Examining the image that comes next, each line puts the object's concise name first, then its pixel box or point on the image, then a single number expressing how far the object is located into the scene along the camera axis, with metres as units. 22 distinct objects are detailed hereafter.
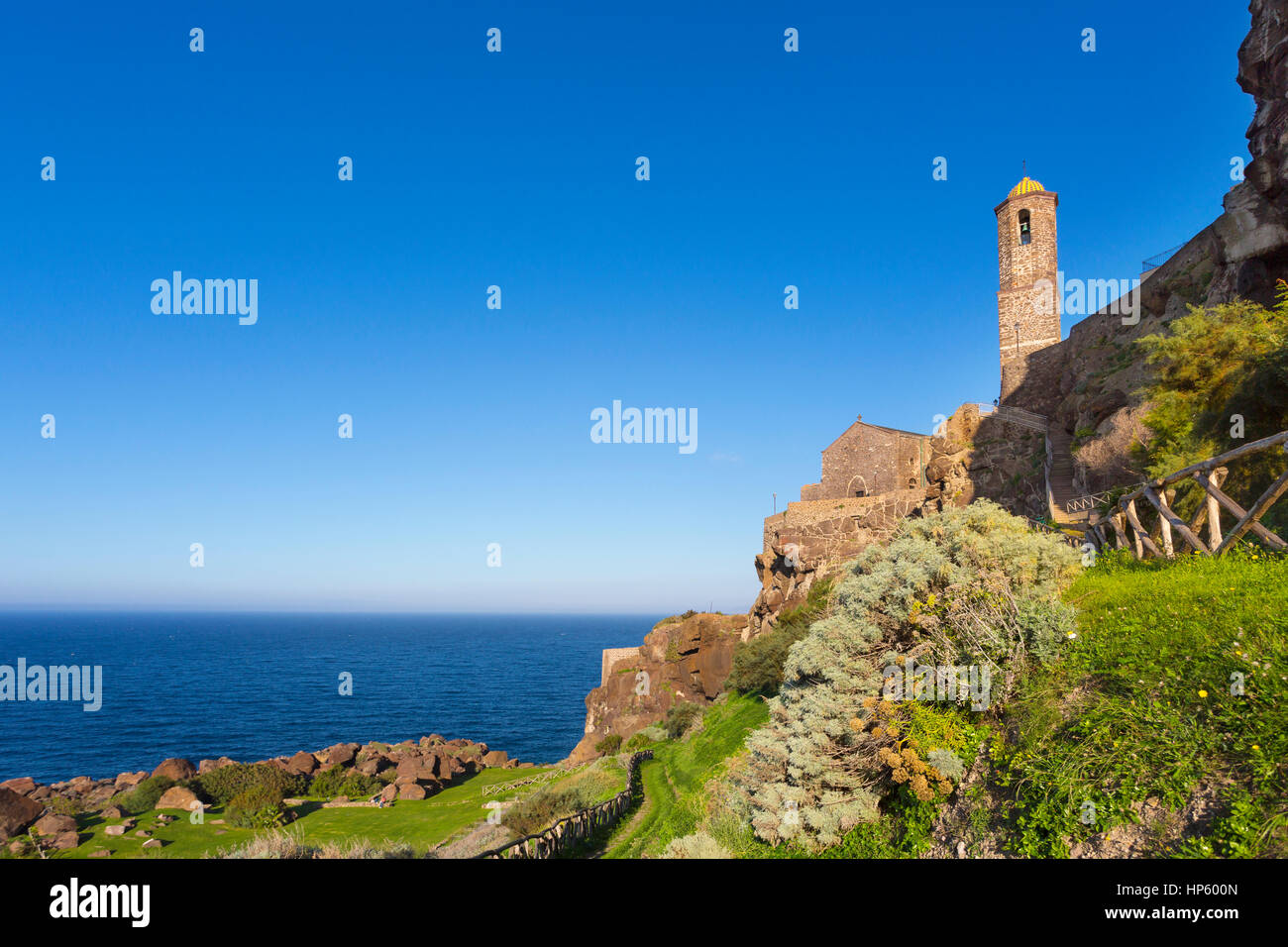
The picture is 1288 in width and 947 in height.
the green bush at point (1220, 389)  14.59
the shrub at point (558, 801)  18.23
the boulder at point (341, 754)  42.19
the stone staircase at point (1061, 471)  26.56
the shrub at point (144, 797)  31.16
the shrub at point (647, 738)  31.43
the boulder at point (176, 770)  36.94
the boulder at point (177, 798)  31.16
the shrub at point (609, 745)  35.19
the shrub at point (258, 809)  25.86
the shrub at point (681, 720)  30.36
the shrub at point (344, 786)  34.25
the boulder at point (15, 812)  26.56
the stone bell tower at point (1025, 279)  42.50
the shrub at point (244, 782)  32.50
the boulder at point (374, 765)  38.69
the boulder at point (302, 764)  38.10
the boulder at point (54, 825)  26.09
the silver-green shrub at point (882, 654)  8.26
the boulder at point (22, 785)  35.41
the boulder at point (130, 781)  39.66
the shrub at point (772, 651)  23.39
